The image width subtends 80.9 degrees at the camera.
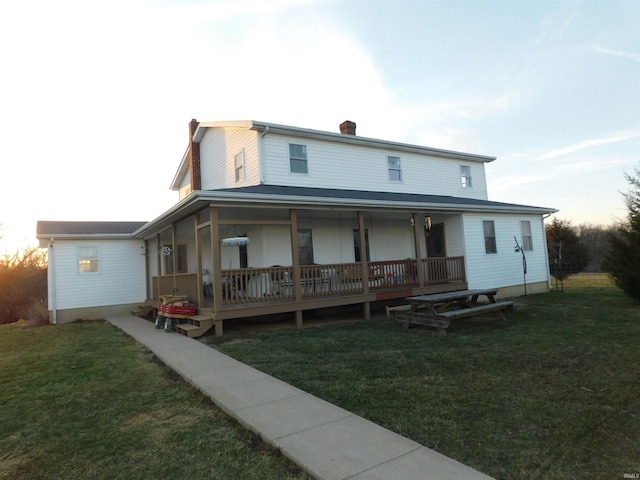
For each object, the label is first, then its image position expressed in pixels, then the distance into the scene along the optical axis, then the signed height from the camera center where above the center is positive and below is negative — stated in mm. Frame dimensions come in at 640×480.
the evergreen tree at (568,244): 24359 +684
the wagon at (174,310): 9750 -858
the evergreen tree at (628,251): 11477 +3
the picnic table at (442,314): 8305 -1193
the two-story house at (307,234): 9945 +1335
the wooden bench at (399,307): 12009 -1411
